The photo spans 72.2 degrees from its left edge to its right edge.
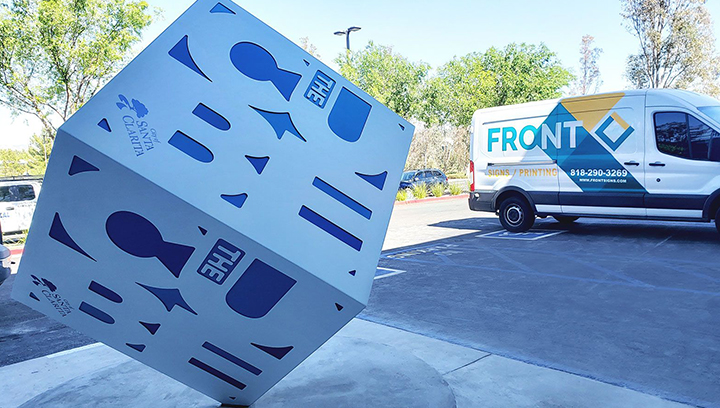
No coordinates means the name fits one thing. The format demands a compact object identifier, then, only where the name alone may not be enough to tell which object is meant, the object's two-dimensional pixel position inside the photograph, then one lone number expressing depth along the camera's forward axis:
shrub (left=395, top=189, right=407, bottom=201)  21.00
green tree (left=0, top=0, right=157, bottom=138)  14.18
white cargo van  8.60
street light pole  20.17
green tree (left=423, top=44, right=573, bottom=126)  24.31
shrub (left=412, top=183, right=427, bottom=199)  21.50
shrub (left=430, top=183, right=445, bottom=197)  22.23
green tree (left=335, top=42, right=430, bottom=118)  23.84
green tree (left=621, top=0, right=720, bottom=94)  26.58
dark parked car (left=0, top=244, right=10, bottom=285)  6.18
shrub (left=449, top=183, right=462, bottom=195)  22.98
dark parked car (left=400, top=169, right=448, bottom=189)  22.33
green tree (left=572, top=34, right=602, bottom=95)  47.75
